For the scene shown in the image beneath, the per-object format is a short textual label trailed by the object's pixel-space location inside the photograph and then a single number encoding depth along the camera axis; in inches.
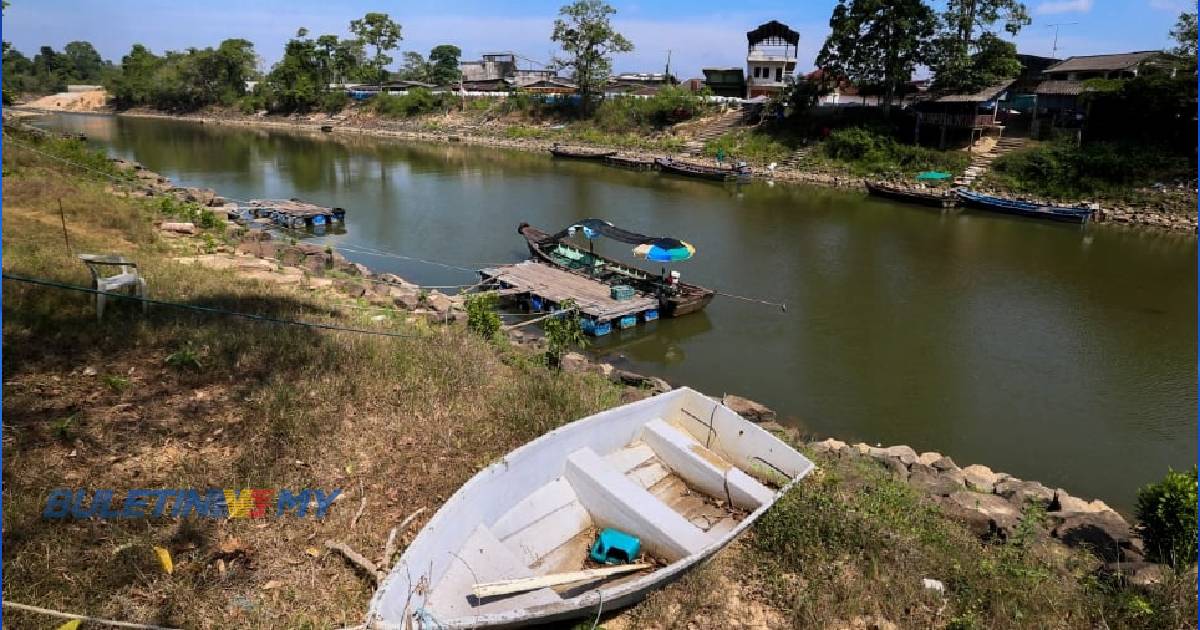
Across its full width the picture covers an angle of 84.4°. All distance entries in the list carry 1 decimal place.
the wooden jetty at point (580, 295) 564.4
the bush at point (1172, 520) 236.7
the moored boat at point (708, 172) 1423.5
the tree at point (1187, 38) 1145.4
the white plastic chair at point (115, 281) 303.9
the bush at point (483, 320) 427.5
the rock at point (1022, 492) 335.3
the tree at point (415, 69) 3093.0
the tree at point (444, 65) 2999.5
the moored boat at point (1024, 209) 1052.5
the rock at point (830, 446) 364.5
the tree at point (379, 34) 2600.9
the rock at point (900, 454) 373.4
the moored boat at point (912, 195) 1175.0
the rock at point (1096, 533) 273.7
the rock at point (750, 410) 415.8
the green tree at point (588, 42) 1979.6
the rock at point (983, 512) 275.4
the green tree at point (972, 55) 1368.1
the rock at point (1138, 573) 209.6
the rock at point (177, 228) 633.6
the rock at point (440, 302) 544.1
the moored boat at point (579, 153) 1710.1
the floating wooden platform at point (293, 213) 911.7
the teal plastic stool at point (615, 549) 218.7
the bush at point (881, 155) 1343.5
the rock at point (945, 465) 376.5
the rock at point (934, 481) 322.7
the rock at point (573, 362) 428.8
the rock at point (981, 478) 351.9
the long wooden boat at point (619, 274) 605.9
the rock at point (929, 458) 381.4
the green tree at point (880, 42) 1405.0
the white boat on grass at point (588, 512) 179.2
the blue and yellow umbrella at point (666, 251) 588.4
